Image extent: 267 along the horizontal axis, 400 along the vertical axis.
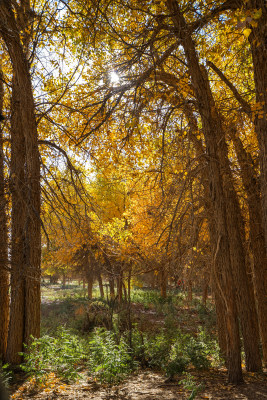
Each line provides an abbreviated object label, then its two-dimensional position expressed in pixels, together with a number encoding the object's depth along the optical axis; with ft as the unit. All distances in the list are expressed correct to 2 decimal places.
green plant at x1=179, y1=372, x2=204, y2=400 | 15.14
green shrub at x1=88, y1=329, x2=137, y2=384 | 18.47
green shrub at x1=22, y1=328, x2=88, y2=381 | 17.44
